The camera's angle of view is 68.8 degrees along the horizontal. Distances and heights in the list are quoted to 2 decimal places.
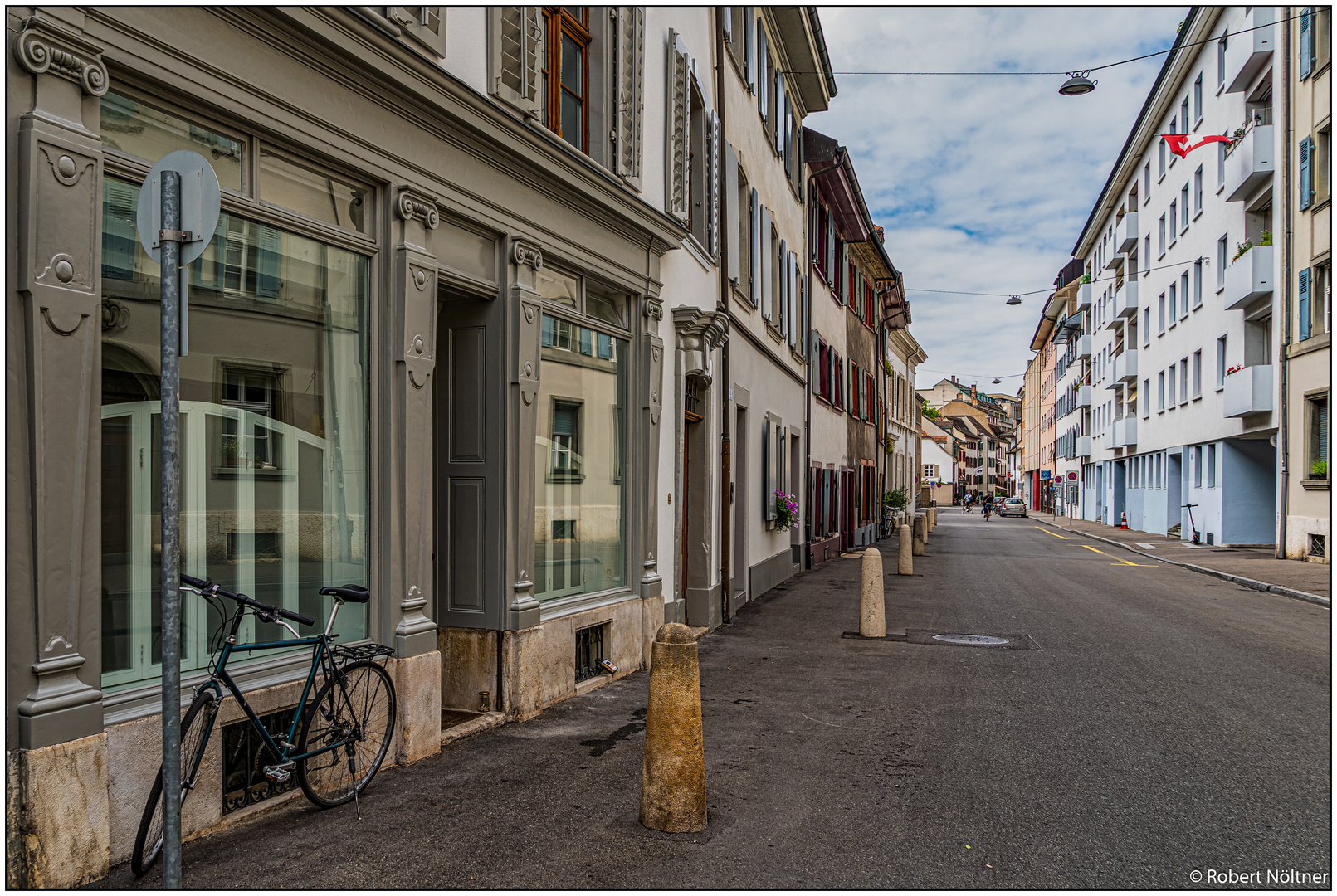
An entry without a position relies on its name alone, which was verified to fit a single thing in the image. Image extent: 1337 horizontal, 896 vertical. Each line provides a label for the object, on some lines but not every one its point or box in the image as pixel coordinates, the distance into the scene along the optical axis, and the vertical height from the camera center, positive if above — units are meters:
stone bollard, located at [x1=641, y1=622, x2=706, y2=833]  4.66 -1.36
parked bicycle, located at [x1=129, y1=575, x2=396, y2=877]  4.24 -1.35
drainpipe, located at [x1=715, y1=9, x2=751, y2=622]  12.70 +0.02
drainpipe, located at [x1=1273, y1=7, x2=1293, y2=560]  23.75 +4.40
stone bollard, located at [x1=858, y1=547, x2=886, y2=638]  11.43 -1.75
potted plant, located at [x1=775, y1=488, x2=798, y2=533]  16.80 -0.98
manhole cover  10.87 -2.10
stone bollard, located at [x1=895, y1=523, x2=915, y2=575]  20.08 -2.12
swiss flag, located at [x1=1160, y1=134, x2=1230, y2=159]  30.70 +10.19
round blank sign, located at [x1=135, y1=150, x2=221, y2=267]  3.18 +0.83
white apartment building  26.09 +5.38
